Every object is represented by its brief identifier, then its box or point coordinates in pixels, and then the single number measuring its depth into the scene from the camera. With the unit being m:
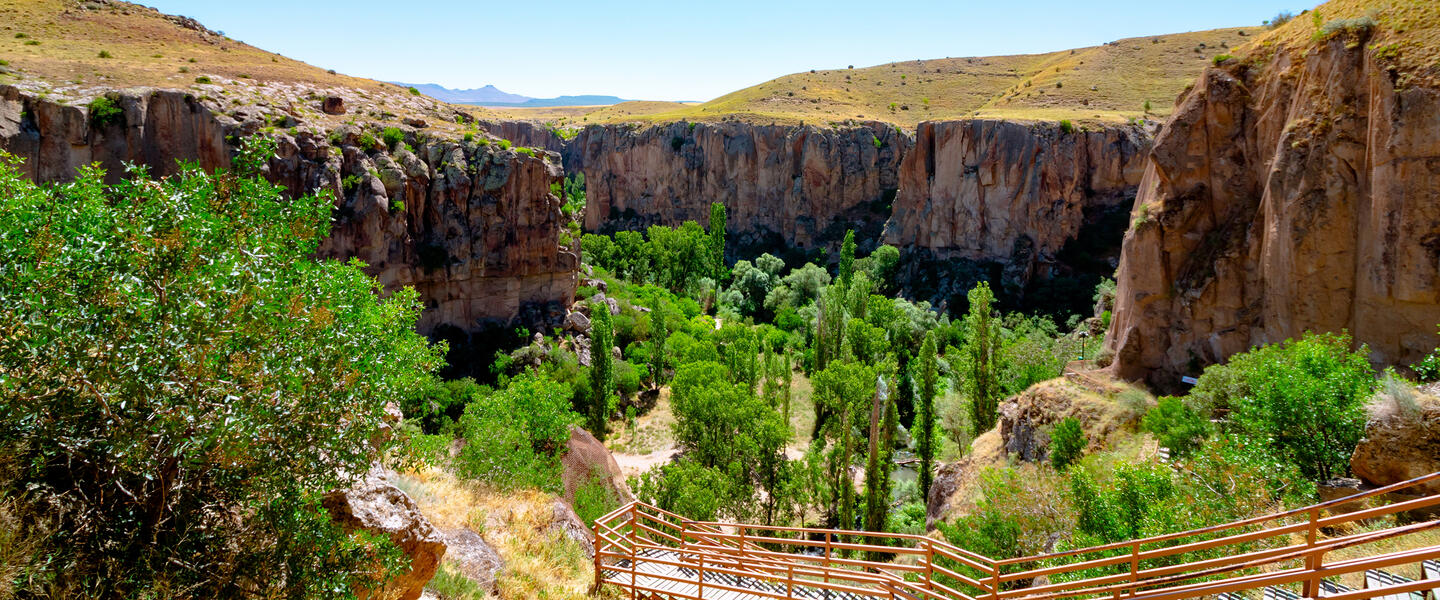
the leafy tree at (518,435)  18.34
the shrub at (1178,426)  17.77
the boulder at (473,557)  11.06
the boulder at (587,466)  22.98
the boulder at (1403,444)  11.20
